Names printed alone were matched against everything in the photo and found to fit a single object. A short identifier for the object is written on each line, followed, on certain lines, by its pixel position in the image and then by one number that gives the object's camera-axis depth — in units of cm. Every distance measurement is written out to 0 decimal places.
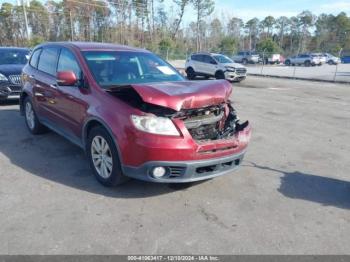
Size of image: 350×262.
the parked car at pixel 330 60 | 4968
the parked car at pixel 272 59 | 4616
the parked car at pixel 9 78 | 885
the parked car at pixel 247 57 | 4551
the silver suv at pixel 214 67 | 1928
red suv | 348
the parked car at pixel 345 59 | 5434
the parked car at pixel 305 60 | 4372
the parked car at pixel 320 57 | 4469
